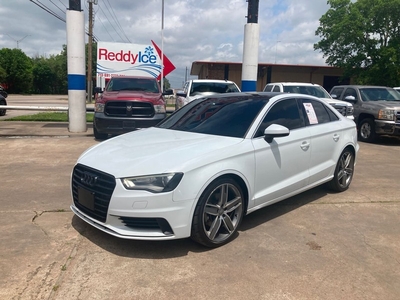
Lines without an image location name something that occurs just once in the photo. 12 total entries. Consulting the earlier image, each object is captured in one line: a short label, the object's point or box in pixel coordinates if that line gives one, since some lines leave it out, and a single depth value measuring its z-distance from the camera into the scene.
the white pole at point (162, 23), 18.51
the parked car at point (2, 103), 17.67
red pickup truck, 9.62
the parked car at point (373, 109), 10.80
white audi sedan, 3.38
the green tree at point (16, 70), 59.31
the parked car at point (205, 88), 12.76
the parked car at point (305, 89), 12.25
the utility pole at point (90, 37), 30.86
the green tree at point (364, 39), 27.23
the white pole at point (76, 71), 11.23
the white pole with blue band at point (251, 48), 12.71
